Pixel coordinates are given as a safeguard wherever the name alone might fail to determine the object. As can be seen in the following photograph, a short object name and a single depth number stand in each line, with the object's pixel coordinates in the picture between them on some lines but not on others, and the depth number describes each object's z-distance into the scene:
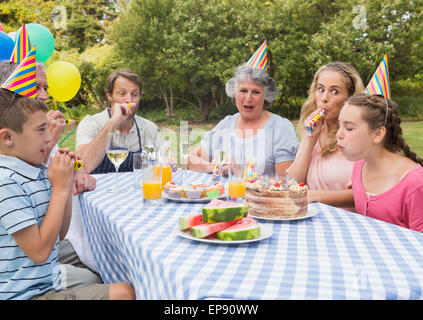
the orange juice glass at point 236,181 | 1.82
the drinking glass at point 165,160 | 2.18
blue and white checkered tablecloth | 1.00
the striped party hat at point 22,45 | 2.46
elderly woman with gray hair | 2.95
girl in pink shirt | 1.85
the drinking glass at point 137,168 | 2.00
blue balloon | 2.68
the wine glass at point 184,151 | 2.14
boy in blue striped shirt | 1.39
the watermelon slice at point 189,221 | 1.38
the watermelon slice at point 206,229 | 1.32
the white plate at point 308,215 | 1.56
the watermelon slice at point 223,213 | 1.34
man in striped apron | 2.88
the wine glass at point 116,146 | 2.07
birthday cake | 1.55
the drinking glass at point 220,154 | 2.22
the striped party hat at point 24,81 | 1.49
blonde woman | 2.53
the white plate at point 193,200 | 1.86
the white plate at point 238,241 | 1.28
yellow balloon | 3.21
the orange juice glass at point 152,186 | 1.79
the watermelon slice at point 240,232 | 1.30
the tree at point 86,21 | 13.45
